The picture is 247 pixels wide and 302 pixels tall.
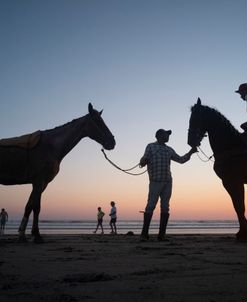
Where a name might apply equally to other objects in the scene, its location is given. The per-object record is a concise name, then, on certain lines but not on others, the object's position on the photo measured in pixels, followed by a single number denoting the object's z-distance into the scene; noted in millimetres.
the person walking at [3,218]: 16440
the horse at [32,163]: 5594
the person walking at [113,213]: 15995
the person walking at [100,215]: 17723
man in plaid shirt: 5944
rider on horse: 5897
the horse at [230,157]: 5645
